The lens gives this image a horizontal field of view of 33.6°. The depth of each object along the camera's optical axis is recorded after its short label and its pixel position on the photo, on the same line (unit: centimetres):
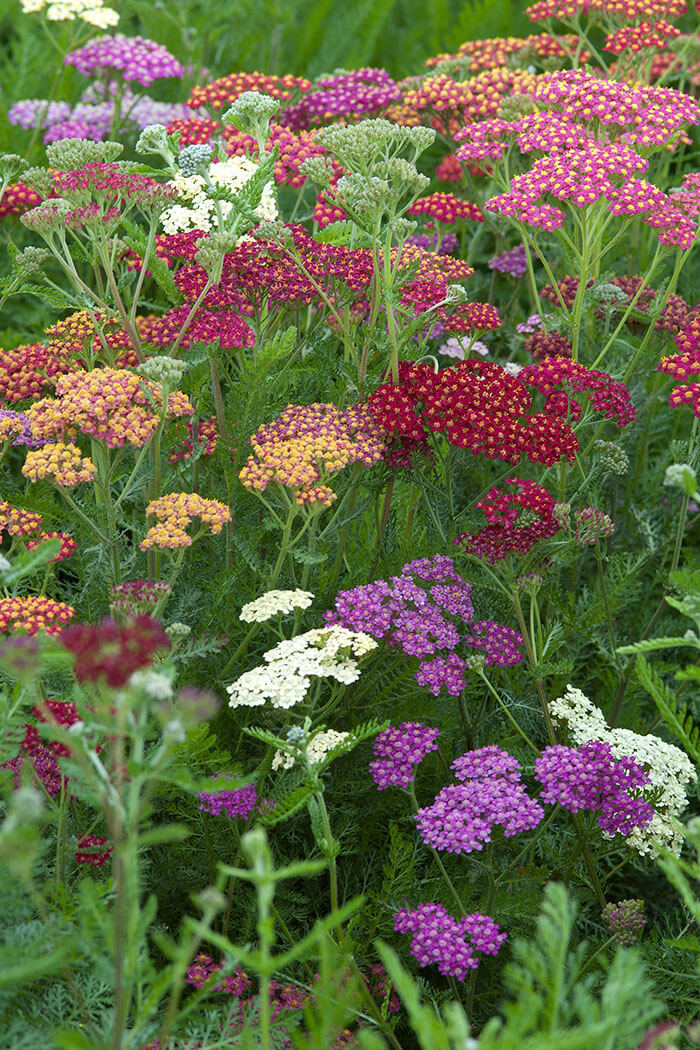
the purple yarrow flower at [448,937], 260
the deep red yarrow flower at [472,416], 313
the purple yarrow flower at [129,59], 529
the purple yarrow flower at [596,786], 280
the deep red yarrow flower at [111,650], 184
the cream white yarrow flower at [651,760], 308
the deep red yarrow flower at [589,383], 348
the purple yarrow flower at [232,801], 276
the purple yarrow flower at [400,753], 286
